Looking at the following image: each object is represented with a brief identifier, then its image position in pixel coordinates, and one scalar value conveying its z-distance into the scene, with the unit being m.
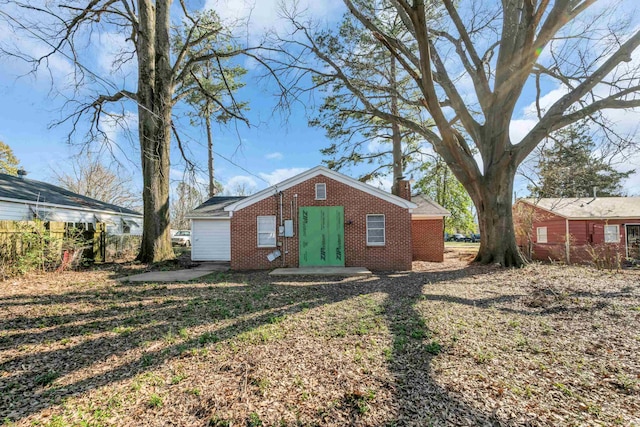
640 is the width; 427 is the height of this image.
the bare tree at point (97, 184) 29.67
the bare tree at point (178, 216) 43.84
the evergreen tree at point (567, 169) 13.36
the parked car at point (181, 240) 25.40
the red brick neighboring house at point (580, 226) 16.27
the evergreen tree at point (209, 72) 12.14
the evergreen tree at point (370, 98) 12.34
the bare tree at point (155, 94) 12.08
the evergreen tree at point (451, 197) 25.34
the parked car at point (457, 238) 44.87
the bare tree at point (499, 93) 9.67
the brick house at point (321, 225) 11.27
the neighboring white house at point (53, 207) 11.98
